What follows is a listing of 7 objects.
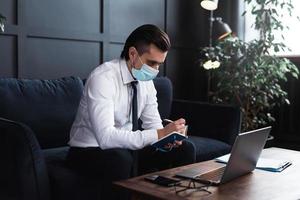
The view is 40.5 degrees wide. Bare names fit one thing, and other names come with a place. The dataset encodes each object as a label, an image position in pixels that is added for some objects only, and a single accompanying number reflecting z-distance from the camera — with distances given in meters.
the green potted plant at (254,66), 3.35
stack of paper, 1.71
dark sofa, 1.69
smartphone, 1.43
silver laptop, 1.46
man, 1.71
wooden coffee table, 1.33
